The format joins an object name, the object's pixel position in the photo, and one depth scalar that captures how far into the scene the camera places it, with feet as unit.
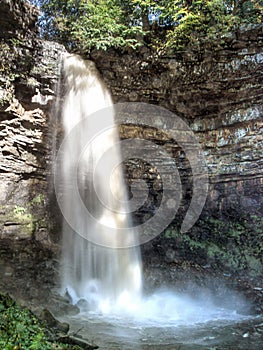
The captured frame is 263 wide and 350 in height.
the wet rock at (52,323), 16.65
